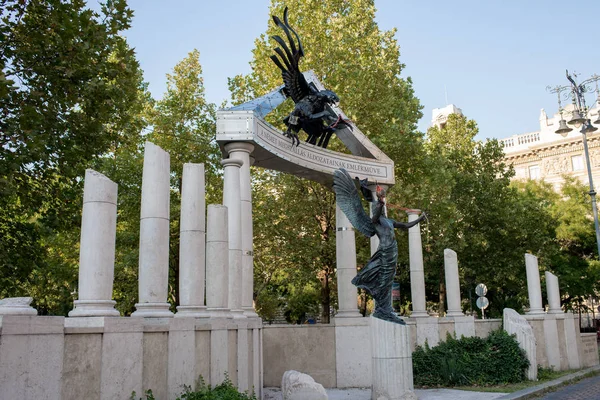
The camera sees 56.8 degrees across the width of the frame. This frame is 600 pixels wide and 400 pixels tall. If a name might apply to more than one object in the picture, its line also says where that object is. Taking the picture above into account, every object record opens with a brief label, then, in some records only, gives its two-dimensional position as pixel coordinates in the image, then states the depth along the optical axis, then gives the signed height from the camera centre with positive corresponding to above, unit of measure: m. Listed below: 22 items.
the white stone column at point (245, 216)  13.70 +2.28
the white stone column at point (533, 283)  20.30 +0.70
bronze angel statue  12.61 +1.57
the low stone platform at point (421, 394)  13.40 -2.23
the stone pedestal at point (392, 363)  11.88 -1.22
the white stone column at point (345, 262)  17.11 +1.38
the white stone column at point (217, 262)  11.19 +0.95
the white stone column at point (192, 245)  10.54 +1.24
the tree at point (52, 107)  13.38 +5.31
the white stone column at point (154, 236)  9.57 +1.30
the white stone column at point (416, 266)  19.41 +1.34
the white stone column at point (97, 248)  8.23 +0.97
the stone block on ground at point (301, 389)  11.45 -1.66
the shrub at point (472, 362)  15.72 -1.66
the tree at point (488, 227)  32.19 +4.44
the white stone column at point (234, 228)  12.44 +1.84
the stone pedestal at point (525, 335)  16.23 -0.96
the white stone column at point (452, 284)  19.80 +0.71
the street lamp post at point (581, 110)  22.94 +7.90
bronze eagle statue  15.52 +5.91
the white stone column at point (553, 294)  20.72 +0.30
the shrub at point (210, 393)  9.16 -1.39
